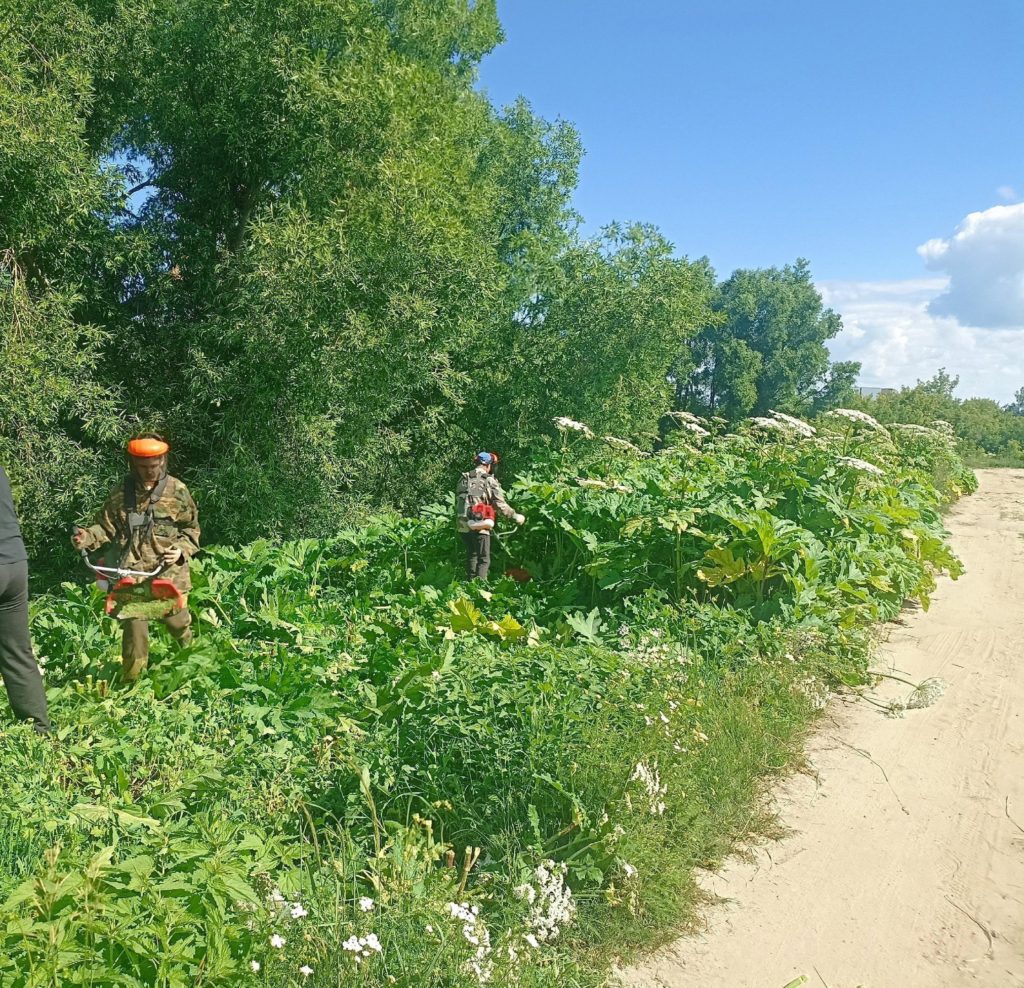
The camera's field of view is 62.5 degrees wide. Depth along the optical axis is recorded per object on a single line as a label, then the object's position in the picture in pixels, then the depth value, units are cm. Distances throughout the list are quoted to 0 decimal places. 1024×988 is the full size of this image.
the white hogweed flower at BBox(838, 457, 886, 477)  749
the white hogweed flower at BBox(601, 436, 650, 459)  1015
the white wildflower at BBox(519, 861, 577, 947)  312
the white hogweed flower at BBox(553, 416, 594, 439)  1068
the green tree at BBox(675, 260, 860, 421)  5522
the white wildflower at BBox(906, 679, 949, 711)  571
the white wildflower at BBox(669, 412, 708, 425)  1083
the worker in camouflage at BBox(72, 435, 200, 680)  590
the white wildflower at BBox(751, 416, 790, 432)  936
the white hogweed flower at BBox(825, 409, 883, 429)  891
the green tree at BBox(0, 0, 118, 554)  1210
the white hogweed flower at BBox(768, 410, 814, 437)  915
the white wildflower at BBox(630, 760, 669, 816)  369
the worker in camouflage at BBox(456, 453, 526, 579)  873
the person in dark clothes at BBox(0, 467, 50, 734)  464
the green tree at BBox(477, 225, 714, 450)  2254
